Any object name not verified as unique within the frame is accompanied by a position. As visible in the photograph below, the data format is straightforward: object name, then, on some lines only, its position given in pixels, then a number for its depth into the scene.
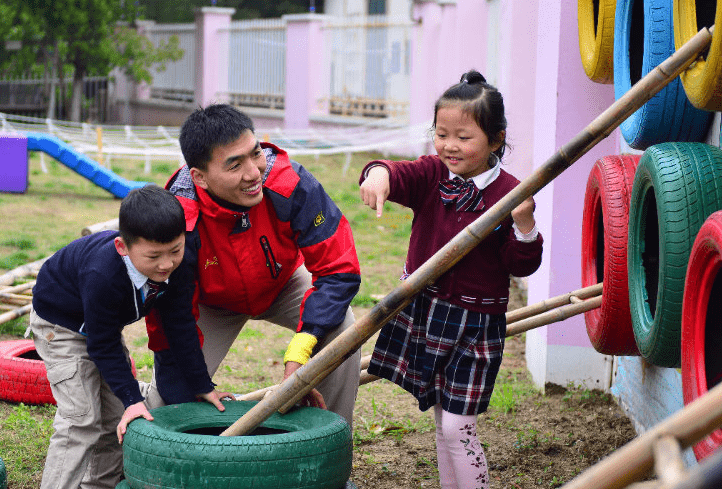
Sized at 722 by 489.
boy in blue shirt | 2.83
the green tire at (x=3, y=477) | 2.95
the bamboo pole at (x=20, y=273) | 5.46
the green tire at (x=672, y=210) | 2.62
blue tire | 2.97
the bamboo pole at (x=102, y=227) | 5.77
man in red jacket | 3.05
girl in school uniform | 2.86
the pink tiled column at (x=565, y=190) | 4.33
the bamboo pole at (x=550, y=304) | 3.46
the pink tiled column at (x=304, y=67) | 17.36
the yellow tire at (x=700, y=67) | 2.42
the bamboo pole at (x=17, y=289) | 5.33
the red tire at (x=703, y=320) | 2.30
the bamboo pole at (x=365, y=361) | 3.49
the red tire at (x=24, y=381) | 4.23
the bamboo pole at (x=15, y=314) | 4.78
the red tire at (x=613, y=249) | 3.30
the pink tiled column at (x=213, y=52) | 19.38
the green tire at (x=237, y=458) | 2.55
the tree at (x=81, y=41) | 17.86
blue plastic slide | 9.92
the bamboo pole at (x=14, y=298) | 5.15
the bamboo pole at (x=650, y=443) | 1.48
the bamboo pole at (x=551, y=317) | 3.36
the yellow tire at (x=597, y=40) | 3.65
